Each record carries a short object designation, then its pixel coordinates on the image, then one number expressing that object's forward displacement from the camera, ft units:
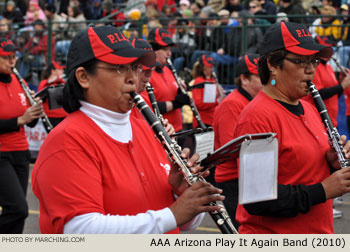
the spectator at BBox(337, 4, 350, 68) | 33.86
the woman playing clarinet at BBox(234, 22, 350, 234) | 9.93
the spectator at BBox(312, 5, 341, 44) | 34.45
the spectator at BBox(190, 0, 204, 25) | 46.47
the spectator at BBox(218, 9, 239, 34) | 37.68
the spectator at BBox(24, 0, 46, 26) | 53.06
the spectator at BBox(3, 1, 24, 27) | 54.31
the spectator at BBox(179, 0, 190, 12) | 47.44
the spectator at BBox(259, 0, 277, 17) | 41.52
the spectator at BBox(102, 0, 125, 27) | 51.57
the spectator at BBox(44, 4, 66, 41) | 43.13
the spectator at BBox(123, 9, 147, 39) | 40.09
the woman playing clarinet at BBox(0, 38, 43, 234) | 18.53
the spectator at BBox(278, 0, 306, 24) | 39.58
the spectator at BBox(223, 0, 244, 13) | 43.83
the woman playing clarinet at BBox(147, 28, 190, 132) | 23.13
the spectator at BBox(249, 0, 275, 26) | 41.55
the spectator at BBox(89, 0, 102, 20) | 53.01
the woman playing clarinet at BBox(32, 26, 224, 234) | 7.34
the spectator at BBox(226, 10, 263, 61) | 36.45
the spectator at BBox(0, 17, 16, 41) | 43.95
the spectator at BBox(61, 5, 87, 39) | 43.08
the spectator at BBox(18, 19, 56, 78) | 43.86
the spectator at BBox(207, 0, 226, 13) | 45.96
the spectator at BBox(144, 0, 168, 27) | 40.32
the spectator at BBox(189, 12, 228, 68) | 38.01
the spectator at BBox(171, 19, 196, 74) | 39.24
